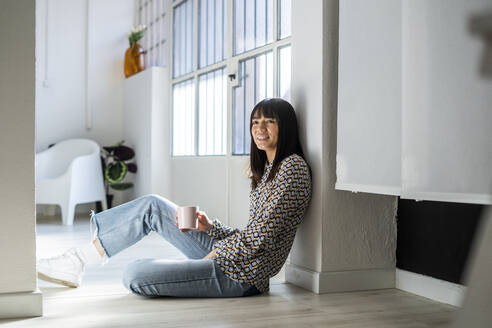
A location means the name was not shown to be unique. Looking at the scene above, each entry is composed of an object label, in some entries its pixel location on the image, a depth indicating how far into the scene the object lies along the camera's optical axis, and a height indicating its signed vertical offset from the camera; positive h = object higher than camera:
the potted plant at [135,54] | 5.67 +1.06
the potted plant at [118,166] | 5.45 -0.13
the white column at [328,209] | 2.27 -0.22
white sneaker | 2.23 -0.47
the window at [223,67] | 3.04 +0.59
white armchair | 4.84 -0.21
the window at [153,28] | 5.35 +1.27
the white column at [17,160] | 1.80 -0.02
